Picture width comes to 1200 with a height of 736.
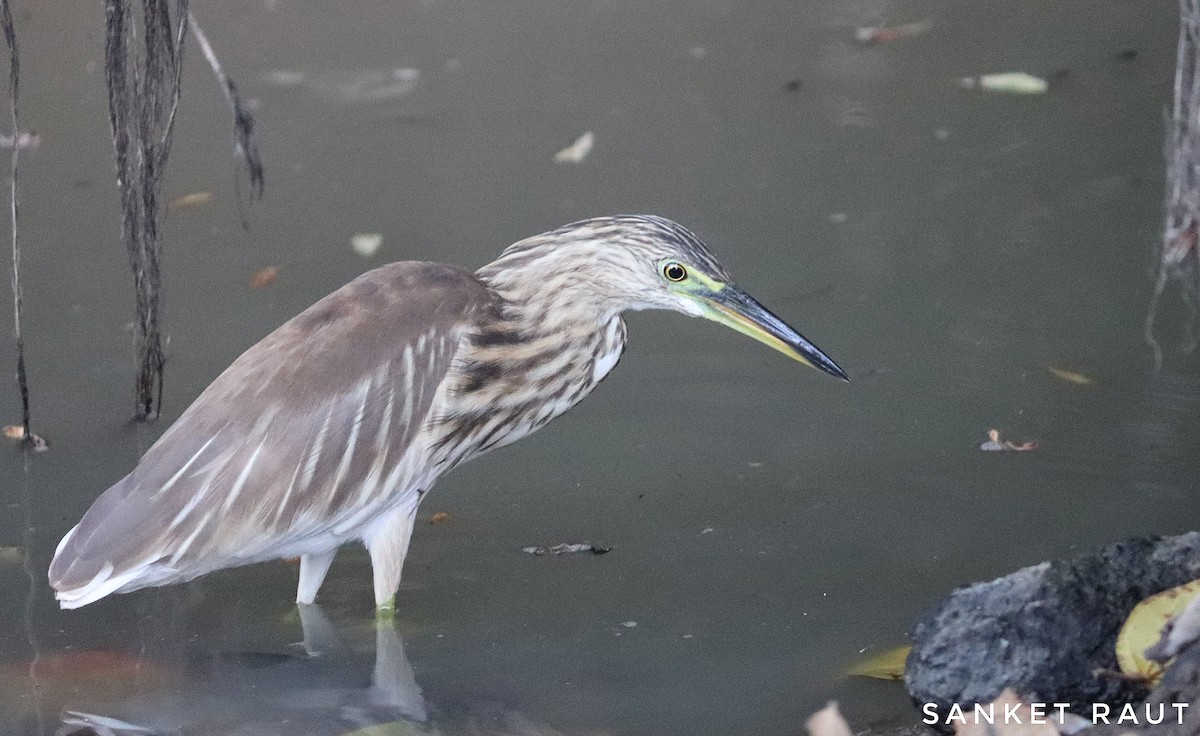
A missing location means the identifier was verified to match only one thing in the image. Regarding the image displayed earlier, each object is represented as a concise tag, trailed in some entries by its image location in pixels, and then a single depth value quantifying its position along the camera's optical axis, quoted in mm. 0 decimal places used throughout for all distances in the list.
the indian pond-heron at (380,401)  7047
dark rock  6379
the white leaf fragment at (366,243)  11258
